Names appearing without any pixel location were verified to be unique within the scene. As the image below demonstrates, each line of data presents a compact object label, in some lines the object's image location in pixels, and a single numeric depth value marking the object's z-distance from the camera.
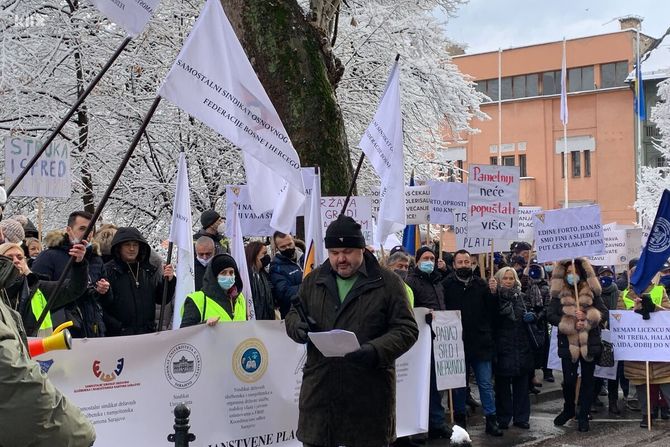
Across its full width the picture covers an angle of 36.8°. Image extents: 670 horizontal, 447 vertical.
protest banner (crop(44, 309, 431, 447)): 7.21
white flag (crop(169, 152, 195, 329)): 8.77
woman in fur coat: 11.53
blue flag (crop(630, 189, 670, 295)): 12.26
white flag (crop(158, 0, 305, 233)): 7.32
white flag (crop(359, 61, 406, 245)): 10.27
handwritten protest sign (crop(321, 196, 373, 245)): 11.11
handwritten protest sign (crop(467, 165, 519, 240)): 12.03
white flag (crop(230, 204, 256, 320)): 8.97
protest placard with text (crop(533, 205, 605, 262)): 11.91
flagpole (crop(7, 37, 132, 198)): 6.21
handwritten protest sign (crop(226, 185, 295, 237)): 11.32
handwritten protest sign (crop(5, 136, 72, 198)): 10.09
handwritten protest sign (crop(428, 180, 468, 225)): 13.70
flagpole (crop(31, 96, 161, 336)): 5.64
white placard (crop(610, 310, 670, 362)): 11.95
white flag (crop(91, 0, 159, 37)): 6.99
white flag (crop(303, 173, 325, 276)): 9.06
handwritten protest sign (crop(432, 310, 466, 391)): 10.48
